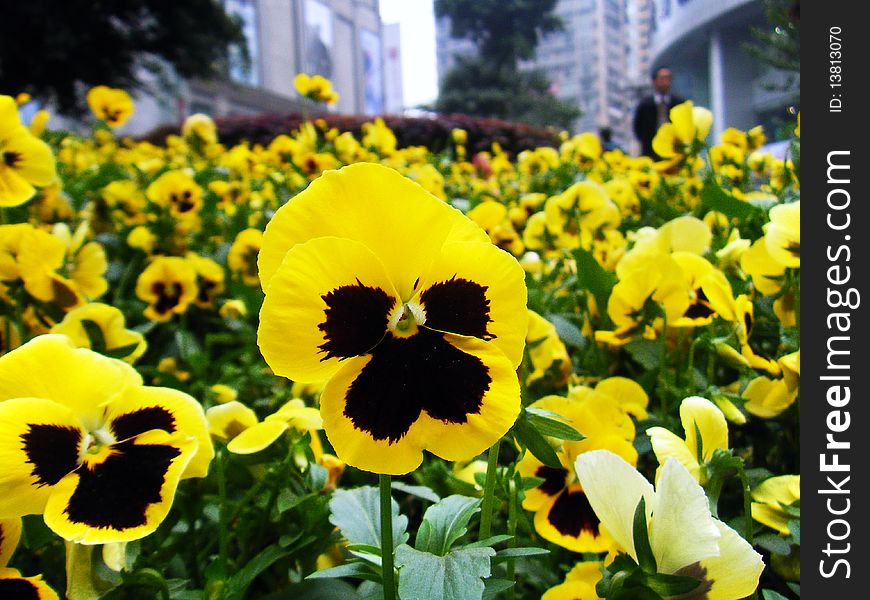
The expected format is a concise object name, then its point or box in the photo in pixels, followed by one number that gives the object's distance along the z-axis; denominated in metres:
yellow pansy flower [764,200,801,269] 0.65
